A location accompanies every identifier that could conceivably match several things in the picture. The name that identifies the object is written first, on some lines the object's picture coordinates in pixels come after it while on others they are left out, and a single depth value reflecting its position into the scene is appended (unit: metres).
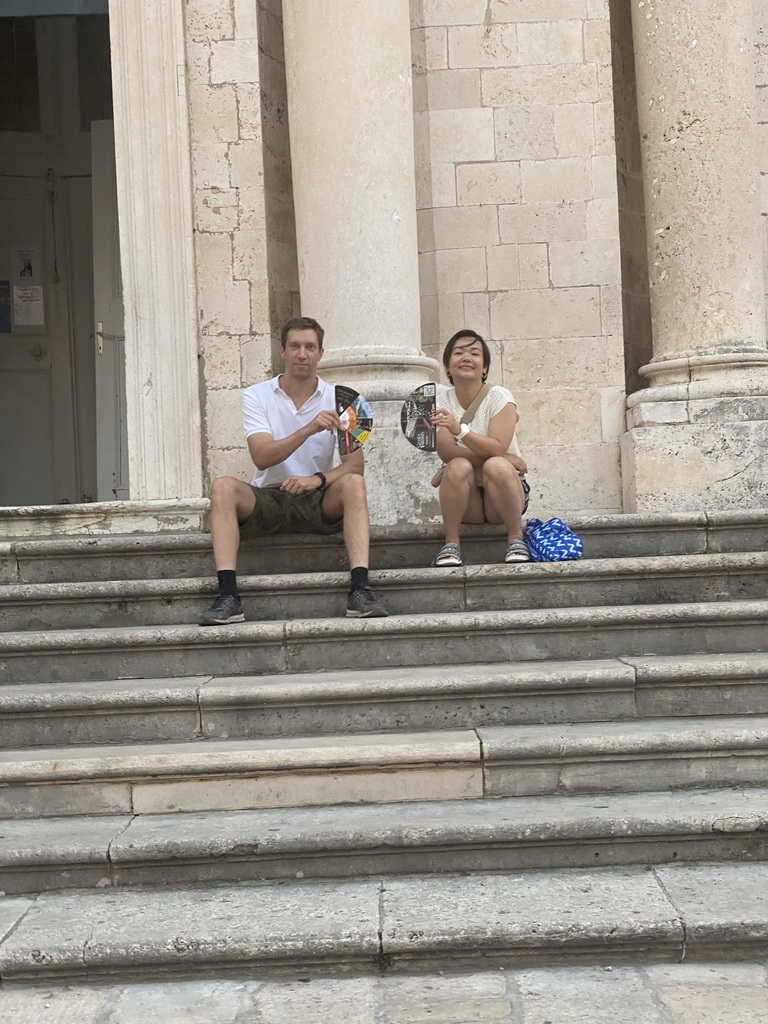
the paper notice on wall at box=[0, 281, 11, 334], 8.73
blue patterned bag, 4.79
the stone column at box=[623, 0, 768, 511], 5.98
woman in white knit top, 4.88
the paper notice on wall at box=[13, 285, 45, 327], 8.76
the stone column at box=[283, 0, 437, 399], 5.97
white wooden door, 8.69
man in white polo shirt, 4.58
